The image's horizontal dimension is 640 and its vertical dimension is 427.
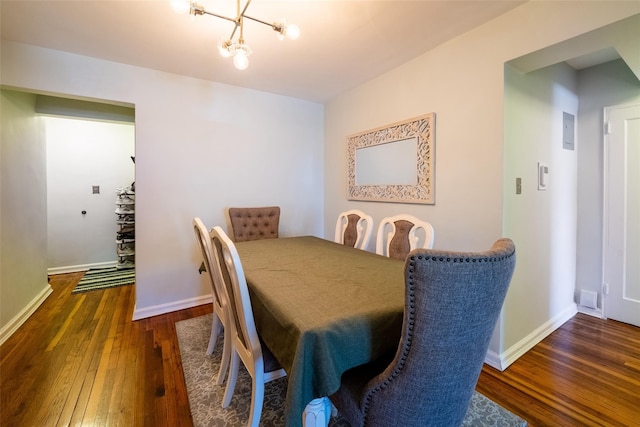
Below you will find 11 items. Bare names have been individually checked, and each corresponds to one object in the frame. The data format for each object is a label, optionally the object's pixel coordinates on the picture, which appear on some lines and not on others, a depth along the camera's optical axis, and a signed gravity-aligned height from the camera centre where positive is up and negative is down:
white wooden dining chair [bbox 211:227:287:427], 1.09 -0.53
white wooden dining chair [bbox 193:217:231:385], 1.50 -0.49
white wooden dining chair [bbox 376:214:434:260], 1.92 -0.20
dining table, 0.86 -0.39
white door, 2.35 -0.04
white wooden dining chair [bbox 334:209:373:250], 2.35 -0.19
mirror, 2.27 +0.44
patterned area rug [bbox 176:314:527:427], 1.41 -1.09
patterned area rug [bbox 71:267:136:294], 3.41 -0.95
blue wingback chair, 0.72 -0.37
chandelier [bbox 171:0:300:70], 1.55 +0.97
